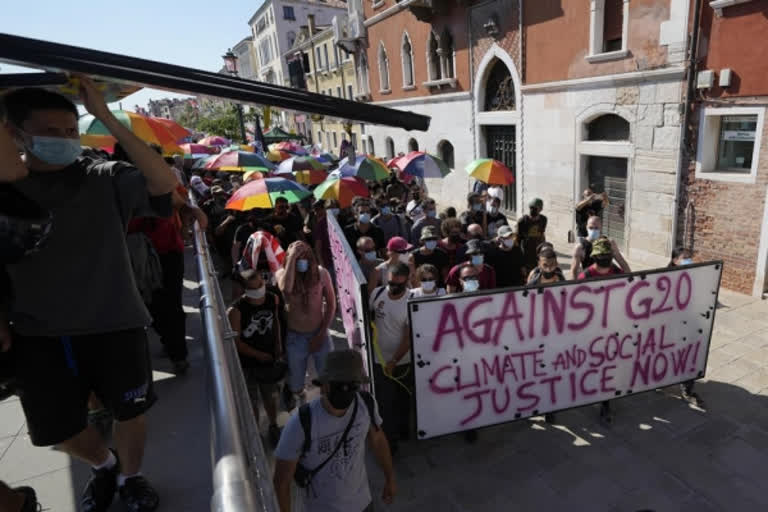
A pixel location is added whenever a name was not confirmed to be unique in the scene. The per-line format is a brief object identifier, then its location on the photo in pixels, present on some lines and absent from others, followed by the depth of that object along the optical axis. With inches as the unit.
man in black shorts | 67.9
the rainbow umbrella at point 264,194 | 256.4
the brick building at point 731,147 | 279.6
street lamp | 573.1
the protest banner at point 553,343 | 144.0
